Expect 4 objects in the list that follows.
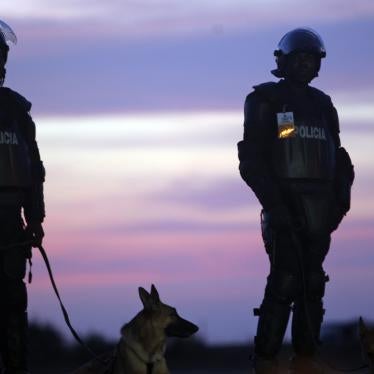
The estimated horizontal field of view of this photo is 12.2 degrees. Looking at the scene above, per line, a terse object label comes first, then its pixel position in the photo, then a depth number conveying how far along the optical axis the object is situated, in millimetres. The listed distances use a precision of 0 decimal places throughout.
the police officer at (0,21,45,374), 13094
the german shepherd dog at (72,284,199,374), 11953
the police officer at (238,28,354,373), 13391
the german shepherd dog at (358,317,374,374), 12641
